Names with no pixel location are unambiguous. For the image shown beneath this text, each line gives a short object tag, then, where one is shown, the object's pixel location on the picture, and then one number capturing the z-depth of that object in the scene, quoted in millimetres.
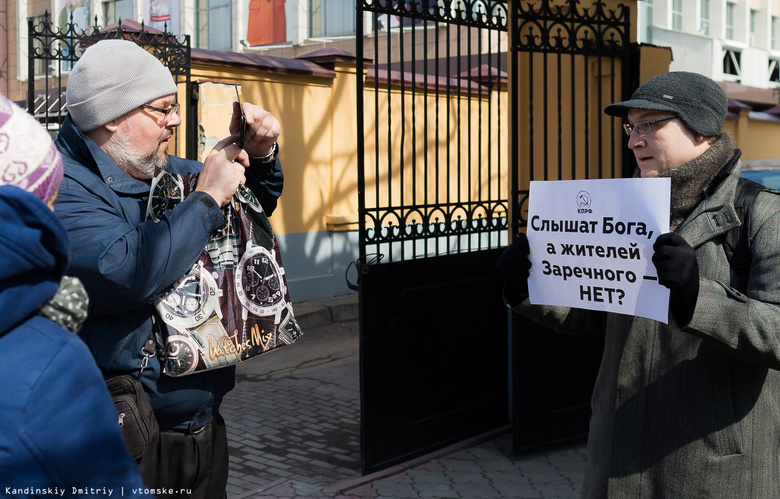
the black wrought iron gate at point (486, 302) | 5035
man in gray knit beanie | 2215
